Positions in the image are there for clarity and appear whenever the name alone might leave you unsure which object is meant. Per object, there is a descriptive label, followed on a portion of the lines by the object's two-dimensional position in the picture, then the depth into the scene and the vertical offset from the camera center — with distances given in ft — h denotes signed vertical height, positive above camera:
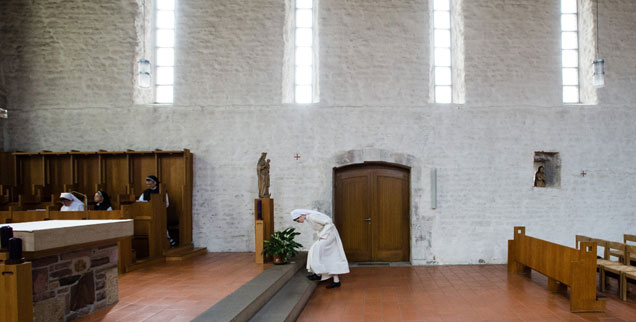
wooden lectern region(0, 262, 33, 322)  9.53 -3.23
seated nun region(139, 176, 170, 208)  25.17 -1.99
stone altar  11.14 -3.42
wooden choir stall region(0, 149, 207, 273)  27.32 -1.41
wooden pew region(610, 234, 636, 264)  22.31 -5.81
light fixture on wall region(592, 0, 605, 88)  24.56 +4.87
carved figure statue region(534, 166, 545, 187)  29.14 -1.83
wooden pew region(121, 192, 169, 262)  23.32 -4.22
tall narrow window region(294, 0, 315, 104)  30.01 +7.57
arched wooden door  29.12 -4.12
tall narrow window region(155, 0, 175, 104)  30.30 +7.12
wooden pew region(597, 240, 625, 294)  20.12 -5.85
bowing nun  21.65 -5.20
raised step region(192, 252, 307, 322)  13.68 -5.75
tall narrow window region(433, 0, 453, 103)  30.22 +7.51
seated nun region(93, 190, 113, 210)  24.25 -2.69
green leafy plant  22.65 -5.21
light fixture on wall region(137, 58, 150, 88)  25.52 +5.31
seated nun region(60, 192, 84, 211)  23.84 -2.76
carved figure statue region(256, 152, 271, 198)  24.43 -1.39
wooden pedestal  23.31 -4.03
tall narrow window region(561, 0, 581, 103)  30.22 +7.74
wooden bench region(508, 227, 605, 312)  17.65 -5.55
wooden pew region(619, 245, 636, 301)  19.01 -5.97
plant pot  22.71 -5.94
